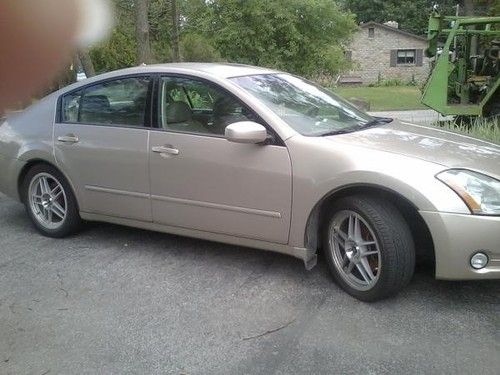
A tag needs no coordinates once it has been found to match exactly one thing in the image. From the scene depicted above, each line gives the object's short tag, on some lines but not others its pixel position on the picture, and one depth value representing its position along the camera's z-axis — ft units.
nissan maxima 10.41
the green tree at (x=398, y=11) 176.65
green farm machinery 33.63
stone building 140.56
